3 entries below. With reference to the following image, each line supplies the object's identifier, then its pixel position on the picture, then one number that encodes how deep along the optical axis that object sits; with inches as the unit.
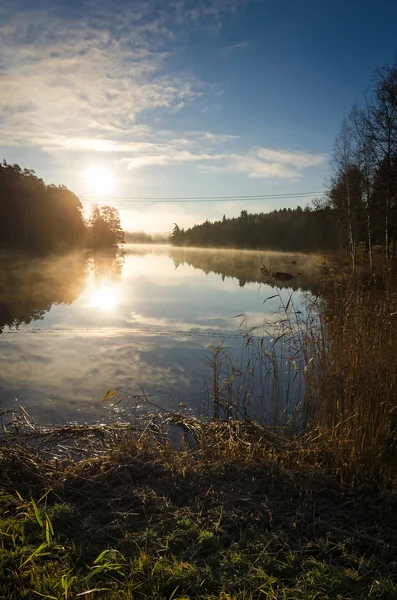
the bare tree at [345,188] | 1071.6
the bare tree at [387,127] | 832.3
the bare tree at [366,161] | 924.1
